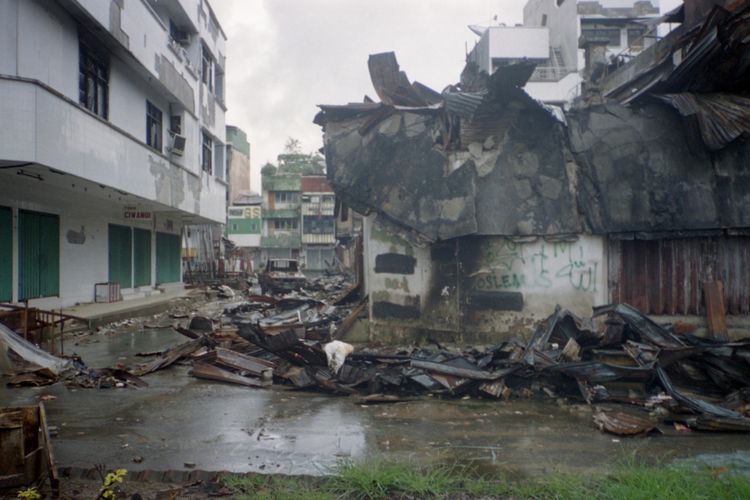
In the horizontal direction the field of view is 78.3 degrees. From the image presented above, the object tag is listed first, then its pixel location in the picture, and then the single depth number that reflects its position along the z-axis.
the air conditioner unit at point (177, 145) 15.92
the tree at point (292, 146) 57.72
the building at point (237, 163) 48.84
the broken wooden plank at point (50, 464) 3.33
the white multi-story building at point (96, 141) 8.43
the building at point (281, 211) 47.72
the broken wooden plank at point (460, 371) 6.22
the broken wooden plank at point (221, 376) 6.89
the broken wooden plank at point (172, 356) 7.49
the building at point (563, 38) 30.56
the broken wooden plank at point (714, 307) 8.06
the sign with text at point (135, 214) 14.91
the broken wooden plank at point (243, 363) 7.30
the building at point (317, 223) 47.34
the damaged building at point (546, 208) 8.12
